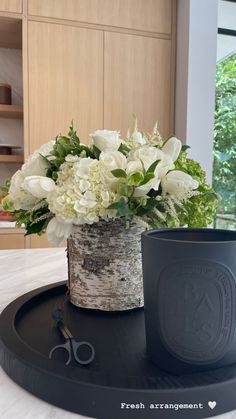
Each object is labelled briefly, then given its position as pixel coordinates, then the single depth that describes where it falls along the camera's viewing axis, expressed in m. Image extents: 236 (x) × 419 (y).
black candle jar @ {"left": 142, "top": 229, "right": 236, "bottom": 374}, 0.40
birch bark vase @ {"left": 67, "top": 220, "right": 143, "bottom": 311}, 0.62
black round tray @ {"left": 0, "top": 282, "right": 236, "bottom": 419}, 0.37
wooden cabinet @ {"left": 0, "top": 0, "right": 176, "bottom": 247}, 2.38
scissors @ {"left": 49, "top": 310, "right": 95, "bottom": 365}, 0.44
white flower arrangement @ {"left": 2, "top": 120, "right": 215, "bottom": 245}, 0.53
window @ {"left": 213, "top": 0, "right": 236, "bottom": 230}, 2.83
